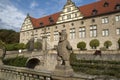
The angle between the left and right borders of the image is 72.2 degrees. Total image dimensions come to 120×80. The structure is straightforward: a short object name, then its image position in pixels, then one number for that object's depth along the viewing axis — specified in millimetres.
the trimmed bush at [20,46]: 21920
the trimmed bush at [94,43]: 16090
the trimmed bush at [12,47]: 21092
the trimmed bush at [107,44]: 15442
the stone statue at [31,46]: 14842
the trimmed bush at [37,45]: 19592
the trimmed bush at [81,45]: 16932
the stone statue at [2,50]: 5045
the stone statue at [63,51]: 2991
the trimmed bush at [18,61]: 13379
